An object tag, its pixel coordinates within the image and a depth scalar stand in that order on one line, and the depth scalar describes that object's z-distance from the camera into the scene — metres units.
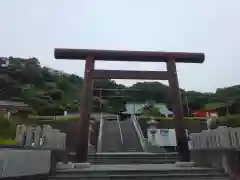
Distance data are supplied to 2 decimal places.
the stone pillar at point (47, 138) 5.67
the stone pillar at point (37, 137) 5.33
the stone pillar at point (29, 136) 5.22
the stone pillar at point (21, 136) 5.24
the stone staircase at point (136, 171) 5.22
